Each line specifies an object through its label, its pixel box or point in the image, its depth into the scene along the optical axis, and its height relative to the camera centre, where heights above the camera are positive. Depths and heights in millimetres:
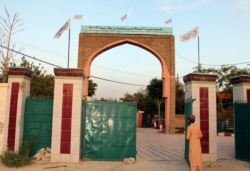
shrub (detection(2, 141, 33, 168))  8461 -1242
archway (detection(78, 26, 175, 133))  25188 +5974
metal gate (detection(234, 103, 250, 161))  9922 -399
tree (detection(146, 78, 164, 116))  38344 +3354
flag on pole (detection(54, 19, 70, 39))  12945 +3695
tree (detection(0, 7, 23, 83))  16052 +2836
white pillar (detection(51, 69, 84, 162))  9156 -4
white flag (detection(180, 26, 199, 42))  12703 +3482
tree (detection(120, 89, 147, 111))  45688 +3291
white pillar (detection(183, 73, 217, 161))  9531 +333
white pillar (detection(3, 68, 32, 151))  9367 +178
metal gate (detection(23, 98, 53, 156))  9641 -284
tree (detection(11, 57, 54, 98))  22253 +2313
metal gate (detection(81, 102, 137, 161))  9500 -463
